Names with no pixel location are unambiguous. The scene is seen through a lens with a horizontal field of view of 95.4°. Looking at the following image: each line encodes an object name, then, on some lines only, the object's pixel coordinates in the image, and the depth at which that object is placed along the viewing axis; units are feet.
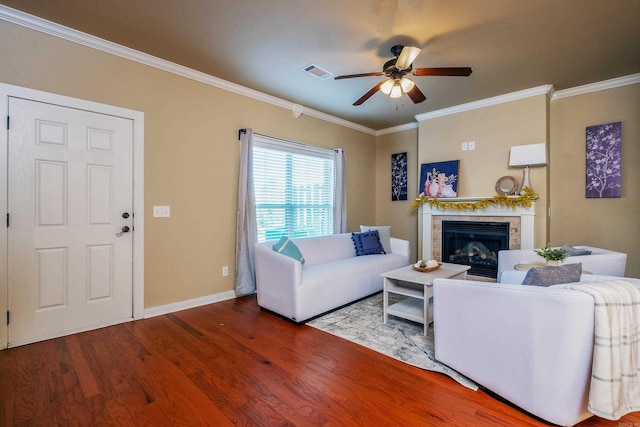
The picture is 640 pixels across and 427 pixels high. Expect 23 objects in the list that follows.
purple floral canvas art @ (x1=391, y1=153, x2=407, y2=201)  18.31
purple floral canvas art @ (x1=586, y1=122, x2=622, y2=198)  11.81
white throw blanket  4.43
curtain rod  12.51
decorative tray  9.76
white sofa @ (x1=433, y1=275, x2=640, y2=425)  4.65
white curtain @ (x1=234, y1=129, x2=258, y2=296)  12.34
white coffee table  8.54
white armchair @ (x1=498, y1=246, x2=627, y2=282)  8.32
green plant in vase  7.82
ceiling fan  8.21
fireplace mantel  12.92
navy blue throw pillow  13.83
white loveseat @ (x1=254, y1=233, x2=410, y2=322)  9.52
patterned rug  7.02
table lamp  12.51
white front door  7.96
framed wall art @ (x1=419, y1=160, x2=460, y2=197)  15.05
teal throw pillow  10.46
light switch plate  10.30
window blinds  13.62
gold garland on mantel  12.75
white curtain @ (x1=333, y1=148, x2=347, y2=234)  16.79
